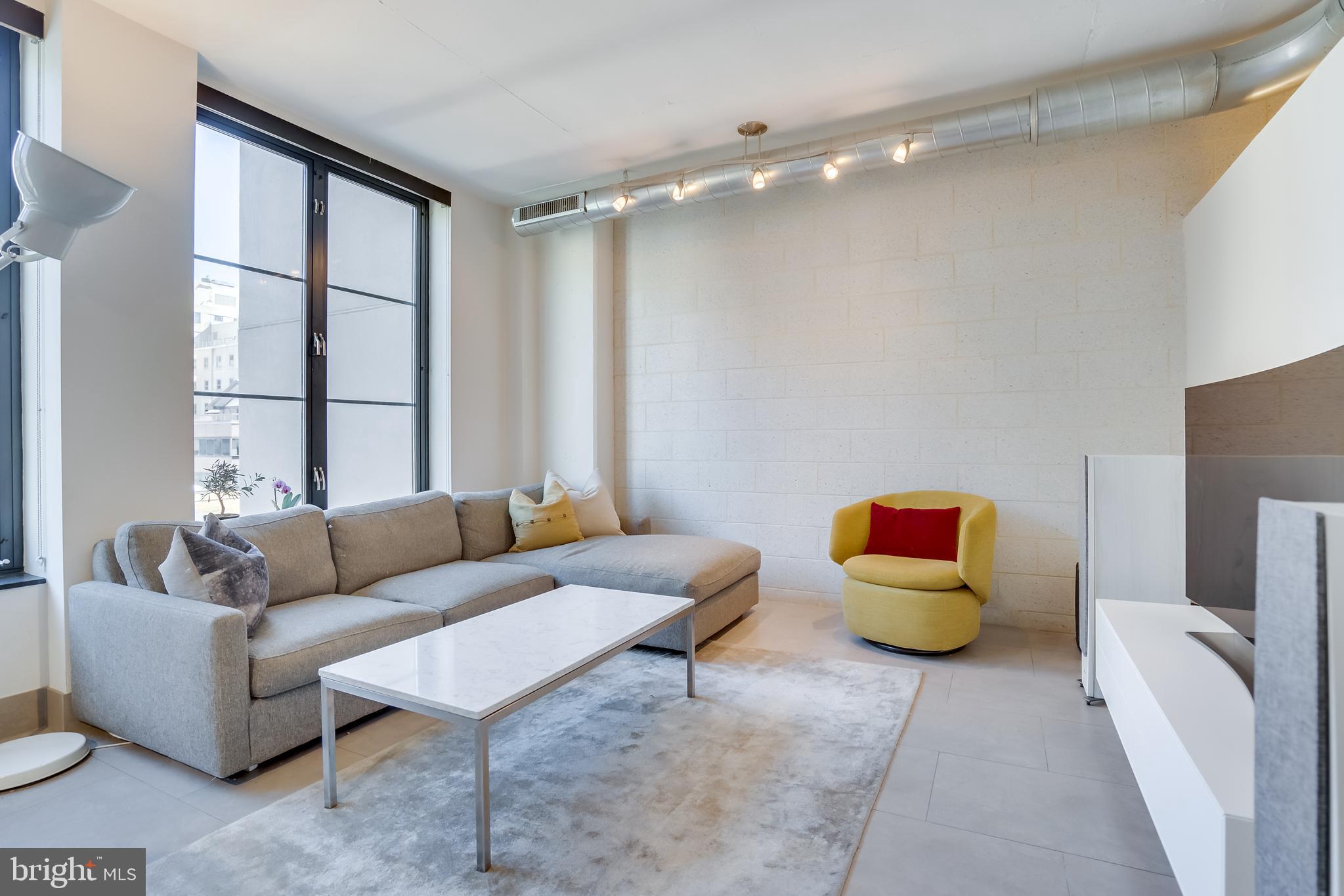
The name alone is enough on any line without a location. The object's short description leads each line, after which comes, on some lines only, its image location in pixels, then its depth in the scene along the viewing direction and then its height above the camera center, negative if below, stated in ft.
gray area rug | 5.75 -3.71
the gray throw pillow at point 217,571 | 7.97 -1.54
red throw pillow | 12.19 -1.69
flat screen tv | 5.64 -0.27
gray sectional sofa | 7.33 -2.31
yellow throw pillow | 13.79 -1.63
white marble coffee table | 6.11 -2.35
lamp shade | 7.13 +2.80
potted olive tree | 11.26 -0.61
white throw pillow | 15.02 -1.48
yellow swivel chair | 11.04 -2.61
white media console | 3.76 -2.08
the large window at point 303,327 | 11.48 +2.33
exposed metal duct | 8.86 +5.23
